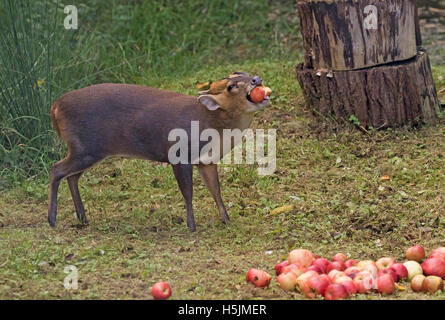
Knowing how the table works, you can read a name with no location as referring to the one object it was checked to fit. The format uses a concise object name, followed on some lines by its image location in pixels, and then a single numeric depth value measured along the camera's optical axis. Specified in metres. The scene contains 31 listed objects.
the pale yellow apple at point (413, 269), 8.54
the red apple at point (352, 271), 8.37
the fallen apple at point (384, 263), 8.68
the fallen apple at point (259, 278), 8.37
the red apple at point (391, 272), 8.41
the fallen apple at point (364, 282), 8.14
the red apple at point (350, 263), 8.71
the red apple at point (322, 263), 8.65
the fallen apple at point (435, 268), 8.45
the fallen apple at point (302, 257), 8.84
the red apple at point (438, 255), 8.71
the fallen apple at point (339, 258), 8.87
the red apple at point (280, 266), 8.76
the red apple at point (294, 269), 8.50
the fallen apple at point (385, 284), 8.14
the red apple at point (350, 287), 8.07
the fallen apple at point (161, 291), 8.02
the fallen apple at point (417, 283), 8.26
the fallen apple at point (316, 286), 8.04
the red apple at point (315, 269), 8.52
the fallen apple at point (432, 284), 8.14
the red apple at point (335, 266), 8.64
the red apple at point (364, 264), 8.55
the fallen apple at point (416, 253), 9.04
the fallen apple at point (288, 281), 8.31
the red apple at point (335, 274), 8.29
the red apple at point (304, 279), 8.16
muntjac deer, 10.04
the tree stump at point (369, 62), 12.55
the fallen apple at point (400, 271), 8.48
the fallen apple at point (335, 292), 7.93
